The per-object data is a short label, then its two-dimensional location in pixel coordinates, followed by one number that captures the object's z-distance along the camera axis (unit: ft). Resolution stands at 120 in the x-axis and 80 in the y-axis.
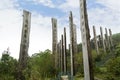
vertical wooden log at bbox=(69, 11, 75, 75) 26.16
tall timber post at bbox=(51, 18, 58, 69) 27.03
